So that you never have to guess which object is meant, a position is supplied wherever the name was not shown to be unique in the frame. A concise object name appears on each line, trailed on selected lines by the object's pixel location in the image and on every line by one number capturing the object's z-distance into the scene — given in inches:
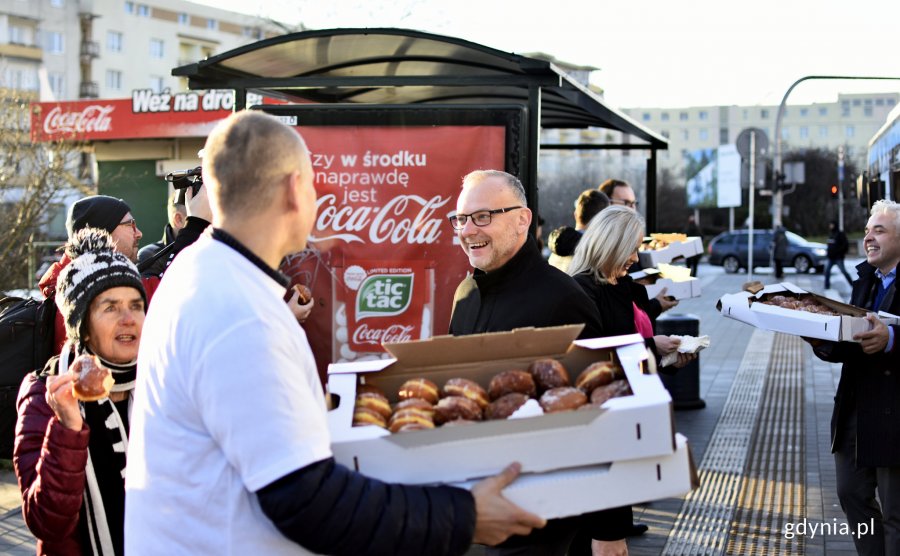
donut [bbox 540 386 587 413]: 99.8
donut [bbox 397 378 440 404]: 107.6
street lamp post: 1143.6
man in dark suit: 193.5
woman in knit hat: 111.0
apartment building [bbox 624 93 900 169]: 5014.8
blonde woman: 186.7
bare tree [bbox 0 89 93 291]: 521.0
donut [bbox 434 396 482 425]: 101.4
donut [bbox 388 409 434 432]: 97.0
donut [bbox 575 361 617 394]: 106.9
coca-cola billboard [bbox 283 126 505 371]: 229.1
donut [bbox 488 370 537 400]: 108.3
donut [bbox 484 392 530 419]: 102.7
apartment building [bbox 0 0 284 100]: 2817.4
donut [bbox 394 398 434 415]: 102.2
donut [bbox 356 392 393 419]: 101.2
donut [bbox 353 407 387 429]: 96.5
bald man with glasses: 143.9
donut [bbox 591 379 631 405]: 99.5
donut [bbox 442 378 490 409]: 106.9
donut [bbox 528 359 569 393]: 109.6
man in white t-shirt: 78.0
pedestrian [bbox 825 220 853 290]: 1133.1
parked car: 1434.5
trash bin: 390.6
